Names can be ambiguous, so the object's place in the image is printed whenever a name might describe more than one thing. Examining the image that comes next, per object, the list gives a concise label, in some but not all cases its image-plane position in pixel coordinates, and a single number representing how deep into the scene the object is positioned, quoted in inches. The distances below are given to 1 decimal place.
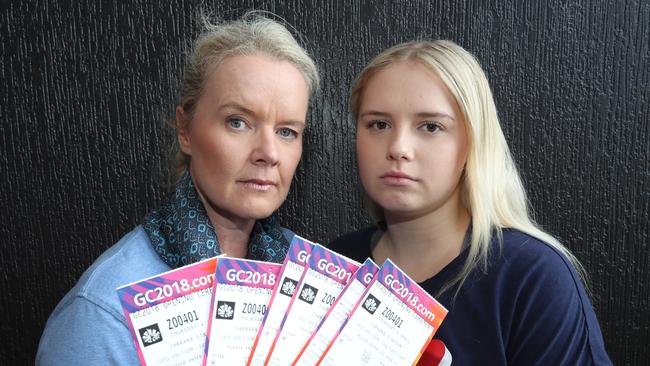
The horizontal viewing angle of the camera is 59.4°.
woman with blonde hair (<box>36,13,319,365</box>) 44.1
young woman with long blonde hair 42.6
